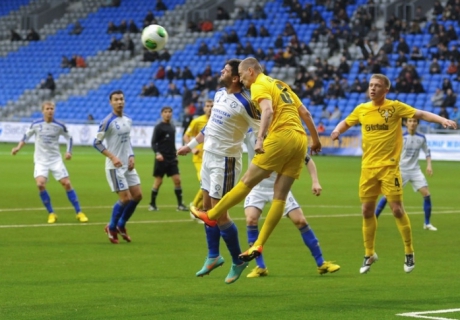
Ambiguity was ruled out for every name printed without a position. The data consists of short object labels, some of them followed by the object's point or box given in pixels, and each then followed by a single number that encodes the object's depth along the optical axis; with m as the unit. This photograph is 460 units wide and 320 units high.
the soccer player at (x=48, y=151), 18.33
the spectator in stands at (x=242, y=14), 52.47
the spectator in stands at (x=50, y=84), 54.17
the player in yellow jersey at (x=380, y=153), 11.65
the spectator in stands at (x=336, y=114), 41.38
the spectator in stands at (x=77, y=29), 58.25
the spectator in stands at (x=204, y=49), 51.00
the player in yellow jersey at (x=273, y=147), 10.20
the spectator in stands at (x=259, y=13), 51.62
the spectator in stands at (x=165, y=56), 52.89
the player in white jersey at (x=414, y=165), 17.64
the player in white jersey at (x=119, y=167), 15.06
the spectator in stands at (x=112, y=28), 56.09
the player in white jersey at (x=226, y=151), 10.56
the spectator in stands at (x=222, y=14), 53.53
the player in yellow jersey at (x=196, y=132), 19.73
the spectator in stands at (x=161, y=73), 51.28
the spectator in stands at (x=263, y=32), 49.66
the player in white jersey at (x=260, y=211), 11.71
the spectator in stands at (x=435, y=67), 41.90
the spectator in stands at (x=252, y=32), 50.12
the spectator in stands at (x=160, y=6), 56.95
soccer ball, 14.25
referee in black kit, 20.92
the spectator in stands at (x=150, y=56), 53.53
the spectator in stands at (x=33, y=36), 59.47
